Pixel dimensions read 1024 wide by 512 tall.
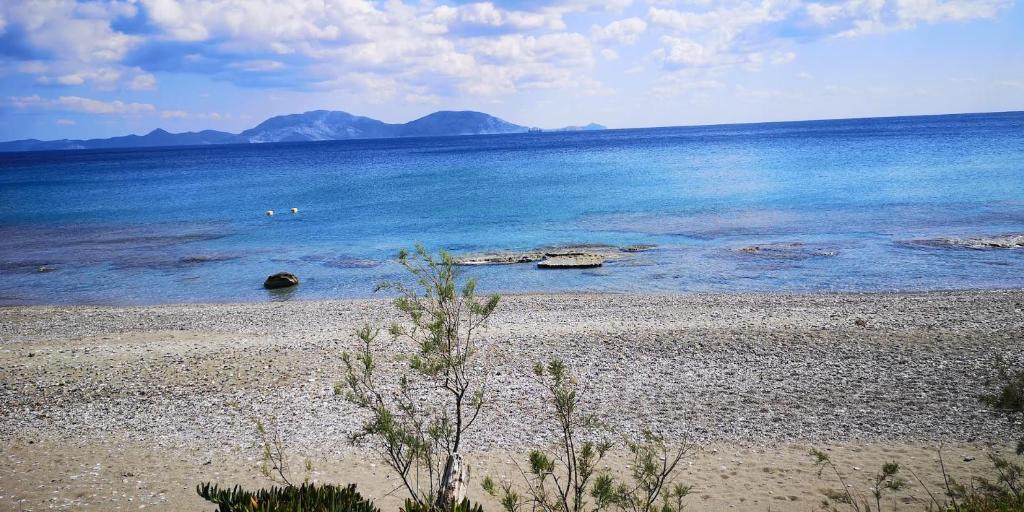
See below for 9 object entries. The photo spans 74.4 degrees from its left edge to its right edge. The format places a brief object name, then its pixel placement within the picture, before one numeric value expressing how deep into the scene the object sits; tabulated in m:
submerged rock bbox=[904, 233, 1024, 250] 29.34
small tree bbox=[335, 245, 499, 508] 6.98
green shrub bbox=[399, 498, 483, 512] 6.95
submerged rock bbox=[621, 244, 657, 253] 32.81
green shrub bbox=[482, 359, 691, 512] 6.12
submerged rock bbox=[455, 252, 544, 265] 30.94
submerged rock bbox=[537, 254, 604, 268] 29.12
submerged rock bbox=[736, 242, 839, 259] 29.89
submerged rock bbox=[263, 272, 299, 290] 28.27
